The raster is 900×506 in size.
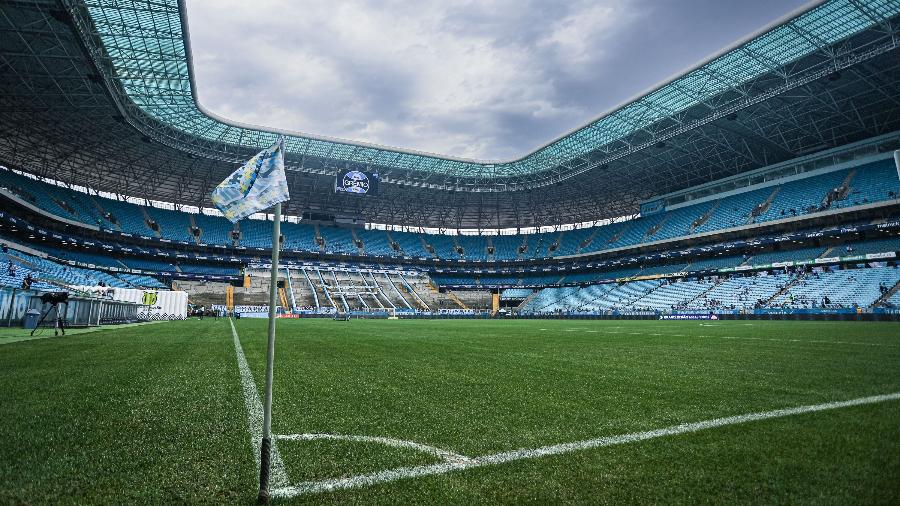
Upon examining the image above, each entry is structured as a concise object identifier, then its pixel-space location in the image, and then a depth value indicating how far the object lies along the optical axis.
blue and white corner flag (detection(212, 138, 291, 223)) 3.27
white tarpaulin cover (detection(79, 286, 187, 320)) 28.22
